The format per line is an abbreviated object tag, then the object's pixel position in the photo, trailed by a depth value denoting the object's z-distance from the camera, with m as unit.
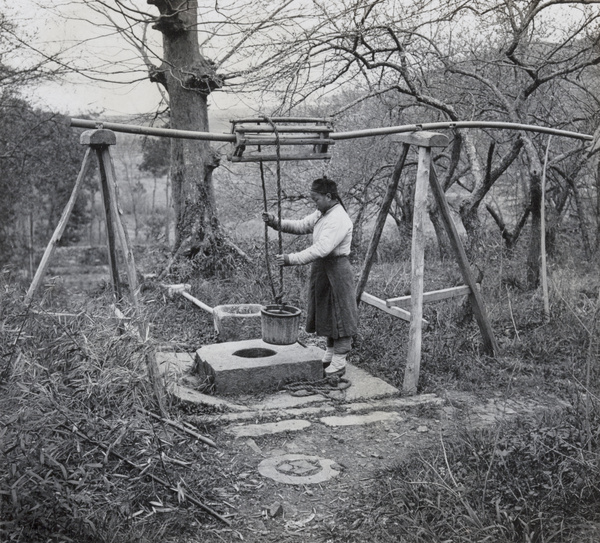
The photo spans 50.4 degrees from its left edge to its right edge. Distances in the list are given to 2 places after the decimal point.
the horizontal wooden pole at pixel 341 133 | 5.33
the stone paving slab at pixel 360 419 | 5.48
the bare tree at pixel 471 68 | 8.79
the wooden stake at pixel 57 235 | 5.51
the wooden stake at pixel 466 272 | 6.46
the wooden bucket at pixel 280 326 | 5.86
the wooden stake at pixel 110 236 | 5.66
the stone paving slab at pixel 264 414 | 5.33
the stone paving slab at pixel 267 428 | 5.18
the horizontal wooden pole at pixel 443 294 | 6.84
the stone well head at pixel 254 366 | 6.04
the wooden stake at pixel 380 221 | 6.71
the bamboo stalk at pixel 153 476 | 3.80
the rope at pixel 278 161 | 5.48
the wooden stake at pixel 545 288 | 7.80
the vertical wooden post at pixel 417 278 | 6.17
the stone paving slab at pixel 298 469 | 4.50
